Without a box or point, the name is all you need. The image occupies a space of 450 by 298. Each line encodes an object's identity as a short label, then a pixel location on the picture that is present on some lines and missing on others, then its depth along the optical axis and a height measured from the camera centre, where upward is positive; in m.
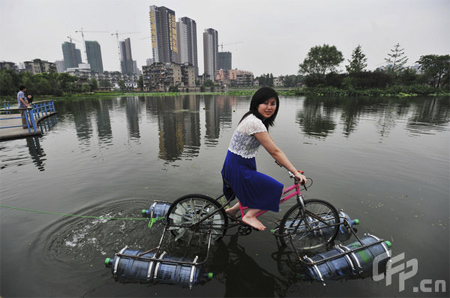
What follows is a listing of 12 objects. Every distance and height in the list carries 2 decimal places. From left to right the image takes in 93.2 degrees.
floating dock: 10.84 -2.17
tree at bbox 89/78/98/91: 89.62 +3.09
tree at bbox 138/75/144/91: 126.38 +4.96
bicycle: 3.45 -2.11
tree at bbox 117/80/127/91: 139.69 +4.18
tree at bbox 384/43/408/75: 74.19 +9.48
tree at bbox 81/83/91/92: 73.86 +1.30
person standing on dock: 12.38 -0.56
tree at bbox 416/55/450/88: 68.62 +7.81
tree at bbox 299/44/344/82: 74.56 +10.74
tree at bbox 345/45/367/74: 74.62 +10.41
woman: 2.90 -0.94
